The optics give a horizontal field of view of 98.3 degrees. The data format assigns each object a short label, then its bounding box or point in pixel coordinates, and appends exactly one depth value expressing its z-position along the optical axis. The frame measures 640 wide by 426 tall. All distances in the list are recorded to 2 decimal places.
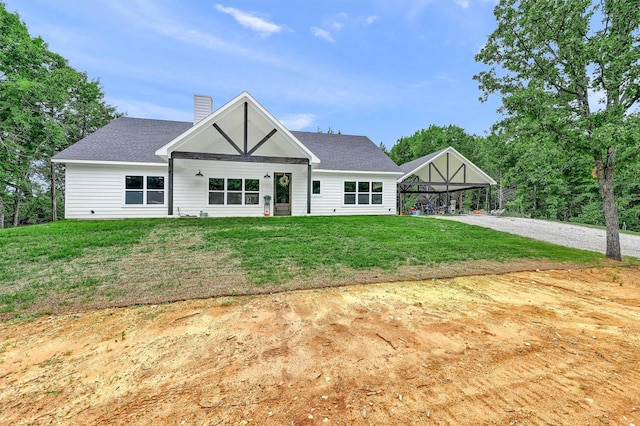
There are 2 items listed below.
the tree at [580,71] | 6.74
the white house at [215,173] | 11.66
